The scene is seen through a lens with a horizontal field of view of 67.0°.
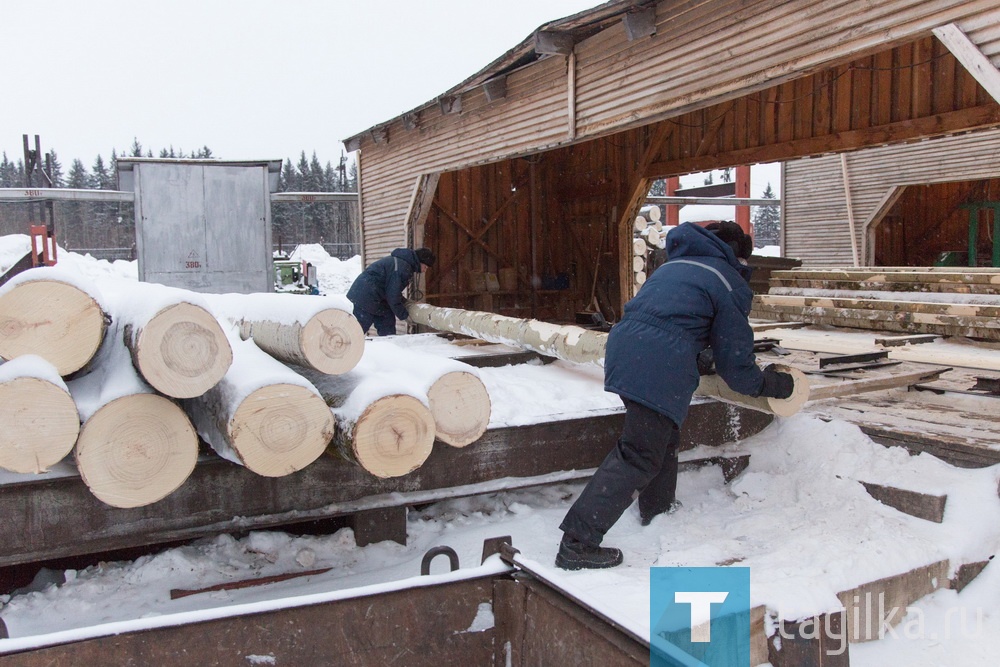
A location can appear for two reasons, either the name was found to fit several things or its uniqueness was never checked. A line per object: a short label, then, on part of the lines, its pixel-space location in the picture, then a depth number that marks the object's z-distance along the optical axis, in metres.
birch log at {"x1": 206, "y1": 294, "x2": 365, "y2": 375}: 3.77
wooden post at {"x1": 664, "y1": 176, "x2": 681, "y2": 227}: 29.48
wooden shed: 5.67
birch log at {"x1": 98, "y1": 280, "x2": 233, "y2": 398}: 3.25
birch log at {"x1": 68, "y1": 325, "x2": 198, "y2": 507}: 3.24
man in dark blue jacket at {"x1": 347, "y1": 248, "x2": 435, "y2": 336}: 9.51
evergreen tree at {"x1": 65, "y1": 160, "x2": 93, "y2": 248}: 53.78
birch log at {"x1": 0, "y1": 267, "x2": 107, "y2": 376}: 3.26
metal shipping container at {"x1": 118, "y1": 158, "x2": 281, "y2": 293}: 12.91
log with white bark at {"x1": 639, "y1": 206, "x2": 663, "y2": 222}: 15.30
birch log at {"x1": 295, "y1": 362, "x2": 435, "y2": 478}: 3.59
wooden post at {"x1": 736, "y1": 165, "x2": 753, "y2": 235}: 30.73
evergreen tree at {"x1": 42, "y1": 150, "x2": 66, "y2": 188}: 60.47
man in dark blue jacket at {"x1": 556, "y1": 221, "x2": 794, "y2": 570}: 3.92
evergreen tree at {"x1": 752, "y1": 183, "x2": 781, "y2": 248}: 61.34
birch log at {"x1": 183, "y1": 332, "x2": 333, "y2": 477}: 3.39
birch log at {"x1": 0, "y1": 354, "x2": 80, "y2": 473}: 3.09
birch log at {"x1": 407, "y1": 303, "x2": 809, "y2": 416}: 4.26
